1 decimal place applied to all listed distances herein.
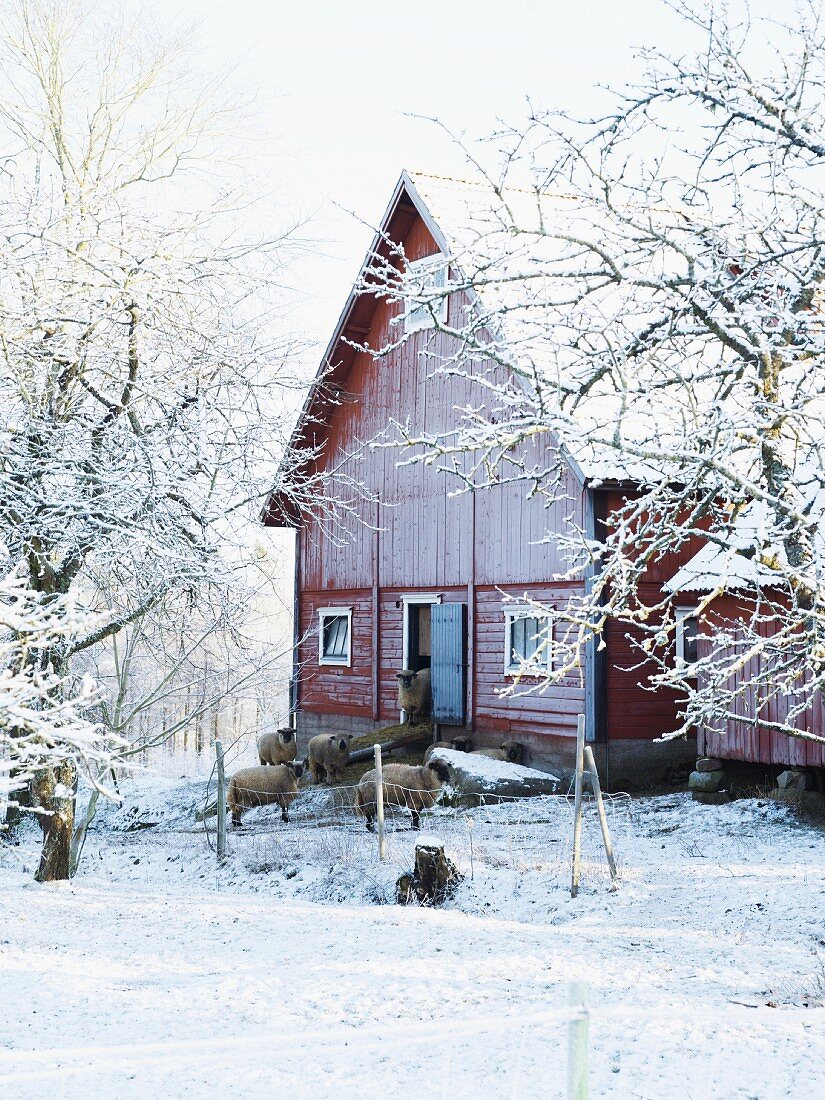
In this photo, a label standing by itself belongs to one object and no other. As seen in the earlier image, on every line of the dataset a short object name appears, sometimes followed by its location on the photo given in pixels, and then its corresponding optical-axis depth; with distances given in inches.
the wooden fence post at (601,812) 418.0
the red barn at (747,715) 557.6
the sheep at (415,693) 818.2
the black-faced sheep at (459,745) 750.5
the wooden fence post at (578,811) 410.9
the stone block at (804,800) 563.5
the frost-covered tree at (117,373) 397.7
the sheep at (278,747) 818.8
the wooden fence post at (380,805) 473.7
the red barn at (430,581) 693.9
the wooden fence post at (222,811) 525.0
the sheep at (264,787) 653.3
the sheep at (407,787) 599.2
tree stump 428.1
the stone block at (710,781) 622.5
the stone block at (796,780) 573.0
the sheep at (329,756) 771.4
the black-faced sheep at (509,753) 715.4
